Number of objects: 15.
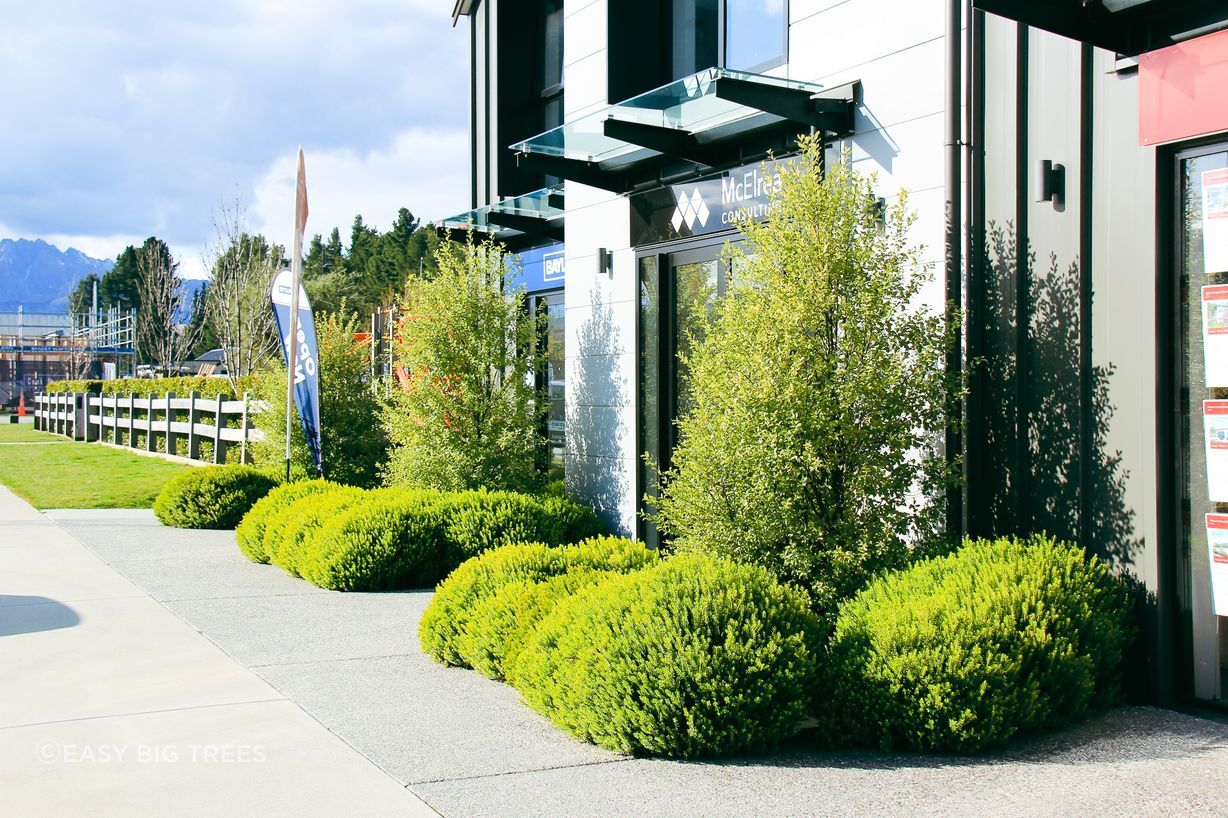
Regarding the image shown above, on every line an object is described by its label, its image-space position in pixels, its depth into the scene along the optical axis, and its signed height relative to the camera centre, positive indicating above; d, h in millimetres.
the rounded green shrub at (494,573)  6668 -927
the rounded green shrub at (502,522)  9594 -862
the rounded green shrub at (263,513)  10828 -874
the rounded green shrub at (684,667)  4859 -1098
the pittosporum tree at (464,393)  11539 +332
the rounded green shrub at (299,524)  9922 -906
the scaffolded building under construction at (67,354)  68562 +4990
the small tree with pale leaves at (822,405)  6543 +107
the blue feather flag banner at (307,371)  12461 +617
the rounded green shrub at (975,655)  4930 -1076
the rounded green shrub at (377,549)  9219 -1038
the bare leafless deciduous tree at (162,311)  46625 +5086
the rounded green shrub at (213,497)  13281 -854
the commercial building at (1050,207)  5754 +1303
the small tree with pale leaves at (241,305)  29891 +3394
